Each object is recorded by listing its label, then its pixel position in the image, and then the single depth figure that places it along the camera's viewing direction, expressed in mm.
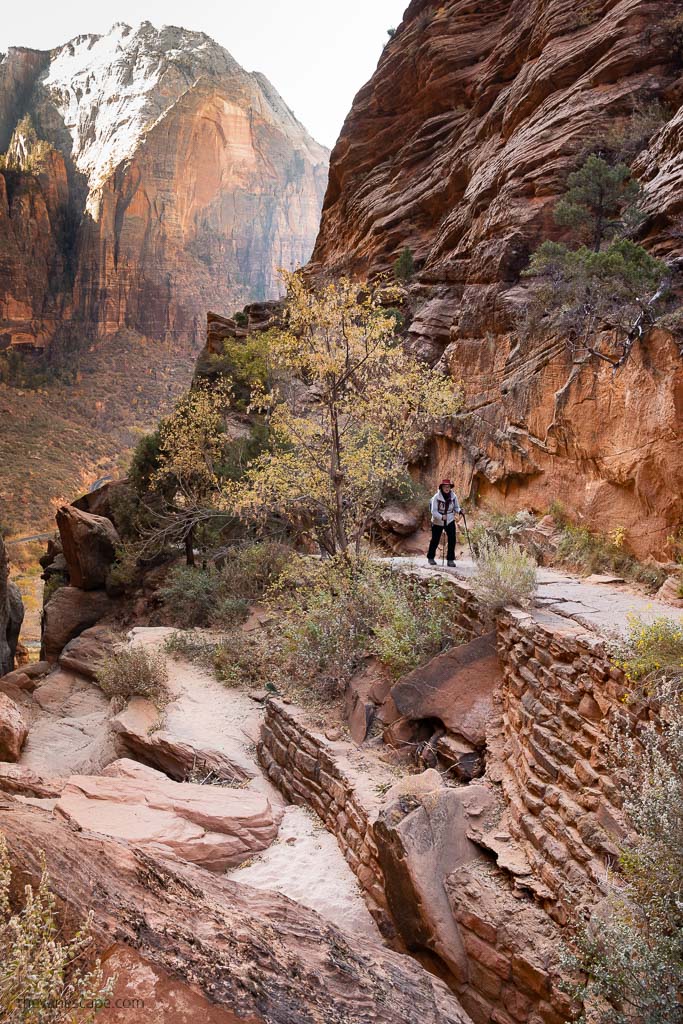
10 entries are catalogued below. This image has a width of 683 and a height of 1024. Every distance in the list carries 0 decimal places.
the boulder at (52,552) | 26062
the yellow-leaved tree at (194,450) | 18344
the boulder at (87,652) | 15062
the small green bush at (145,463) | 21422
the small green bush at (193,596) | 15094
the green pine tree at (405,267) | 22844
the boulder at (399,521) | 14648
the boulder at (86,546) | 20578
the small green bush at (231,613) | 13281
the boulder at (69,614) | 19734
